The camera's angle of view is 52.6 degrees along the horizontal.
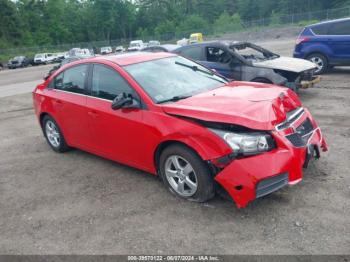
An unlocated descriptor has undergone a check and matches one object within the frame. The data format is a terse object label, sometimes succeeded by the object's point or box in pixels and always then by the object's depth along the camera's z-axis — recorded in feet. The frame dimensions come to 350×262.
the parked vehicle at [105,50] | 171.49
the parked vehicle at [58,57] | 149.34
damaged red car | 11.80
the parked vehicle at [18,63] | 137.65
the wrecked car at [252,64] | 26.63
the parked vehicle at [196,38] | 151.51
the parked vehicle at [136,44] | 163.41
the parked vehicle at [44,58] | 144.87
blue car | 34.91
